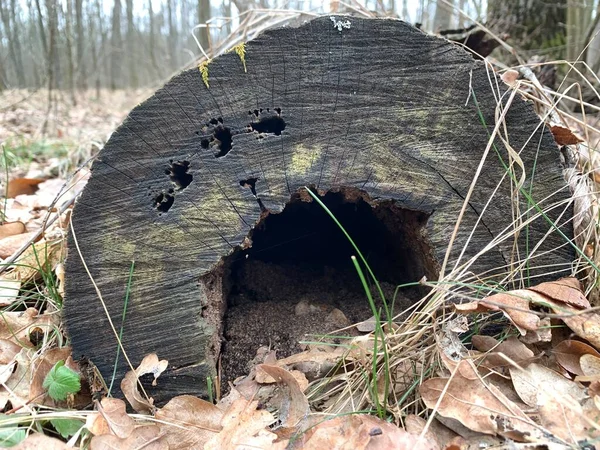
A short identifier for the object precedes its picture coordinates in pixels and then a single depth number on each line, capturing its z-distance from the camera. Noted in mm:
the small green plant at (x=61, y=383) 379
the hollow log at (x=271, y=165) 387
